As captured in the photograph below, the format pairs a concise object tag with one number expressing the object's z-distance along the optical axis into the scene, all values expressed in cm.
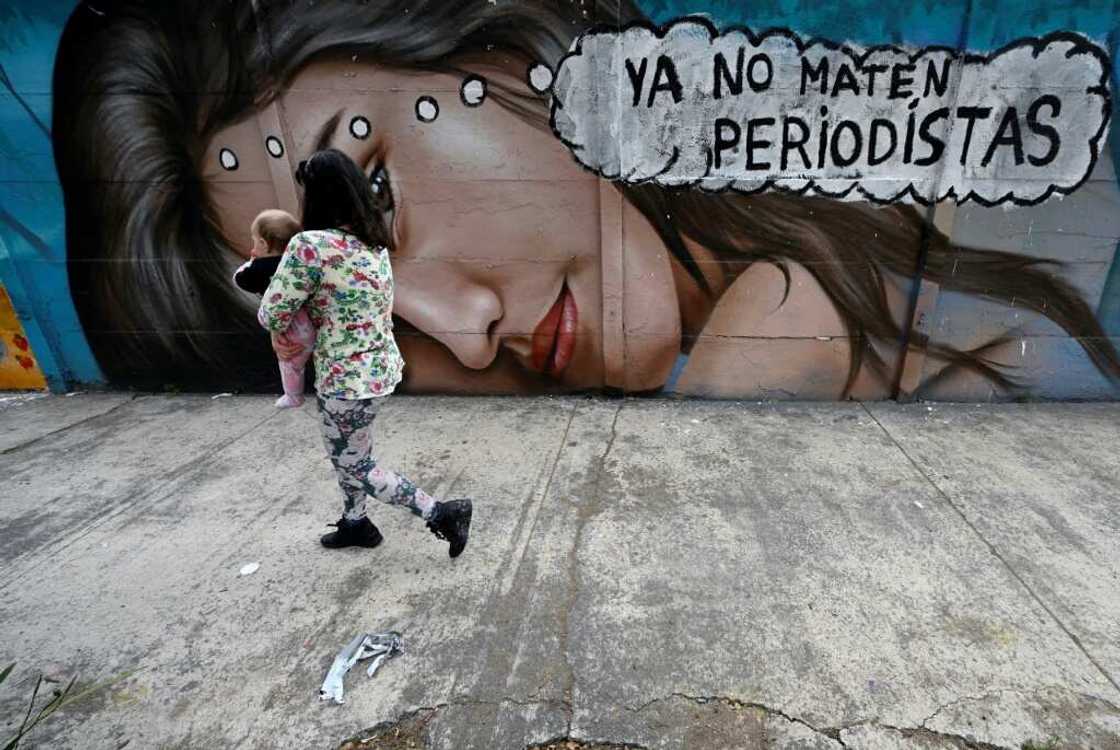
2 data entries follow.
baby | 212
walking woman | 206
